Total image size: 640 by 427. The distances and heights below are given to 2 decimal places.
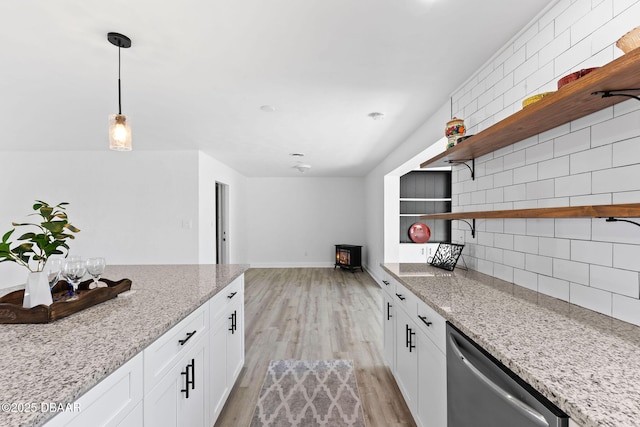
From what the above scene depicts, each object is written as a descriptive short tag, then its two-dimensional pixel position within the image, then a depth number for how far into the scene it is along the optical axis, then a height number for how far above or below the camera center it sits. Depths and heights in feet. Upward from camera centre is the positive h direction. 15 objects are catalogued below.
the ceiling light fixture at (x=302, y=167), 20.92 +3.16
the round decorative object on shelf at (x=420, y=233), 11.84 -0.70
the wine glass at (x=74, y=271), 4.76 -0.88
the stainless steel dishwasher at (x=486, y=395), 2.76 -1.85
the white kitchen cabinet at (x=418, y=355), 4.99 -2.68
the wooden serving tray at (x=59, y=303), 4.05 -1.28
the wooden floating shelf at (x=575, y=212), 3.17 +0.03
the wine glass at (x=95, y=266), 5.20 -0.88
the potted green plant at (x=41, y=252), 4.18 -0.53
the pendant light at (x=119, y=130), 6.31 +1.68
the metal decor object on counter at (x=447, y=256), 7.99 -1.09
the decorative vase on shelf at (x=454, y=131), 7.16 +1.90
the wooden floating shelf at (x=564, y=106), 3.20 +1.43
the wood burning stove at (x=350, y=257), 24.97 -3.39
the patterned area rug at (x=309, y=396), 6.89 -4.44
